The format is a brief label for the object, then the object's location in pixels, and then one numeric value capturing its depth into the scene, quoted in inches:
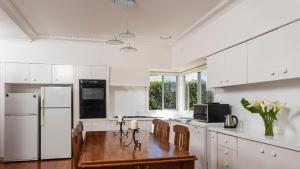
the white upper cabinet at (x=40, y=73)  205.0
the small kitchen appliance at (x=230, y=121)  138.3
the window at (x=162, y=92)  248.4
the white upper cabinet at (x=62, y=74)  208.5
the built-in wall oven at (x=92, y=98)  209.5
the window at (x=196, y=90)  204.2
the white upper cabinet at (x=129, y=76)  222.1
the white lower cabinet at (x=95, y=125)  209.6
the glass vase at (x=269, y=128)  107.1
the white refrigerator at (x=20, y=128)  195.3
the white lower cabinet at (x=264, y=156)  86.6
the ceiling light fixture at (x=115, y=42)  148.6
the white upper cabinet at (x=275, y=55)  95.4
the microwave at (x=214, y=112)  151.9
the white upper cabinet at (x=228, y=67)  127.8
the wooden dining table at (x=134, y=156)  76.7
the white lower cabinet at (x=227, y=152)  119.4
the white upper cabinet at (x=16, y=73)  201.6
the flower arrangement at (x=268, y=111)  105.3
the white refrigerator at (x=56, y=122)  199.8
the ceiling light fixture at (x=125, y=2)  134.0
